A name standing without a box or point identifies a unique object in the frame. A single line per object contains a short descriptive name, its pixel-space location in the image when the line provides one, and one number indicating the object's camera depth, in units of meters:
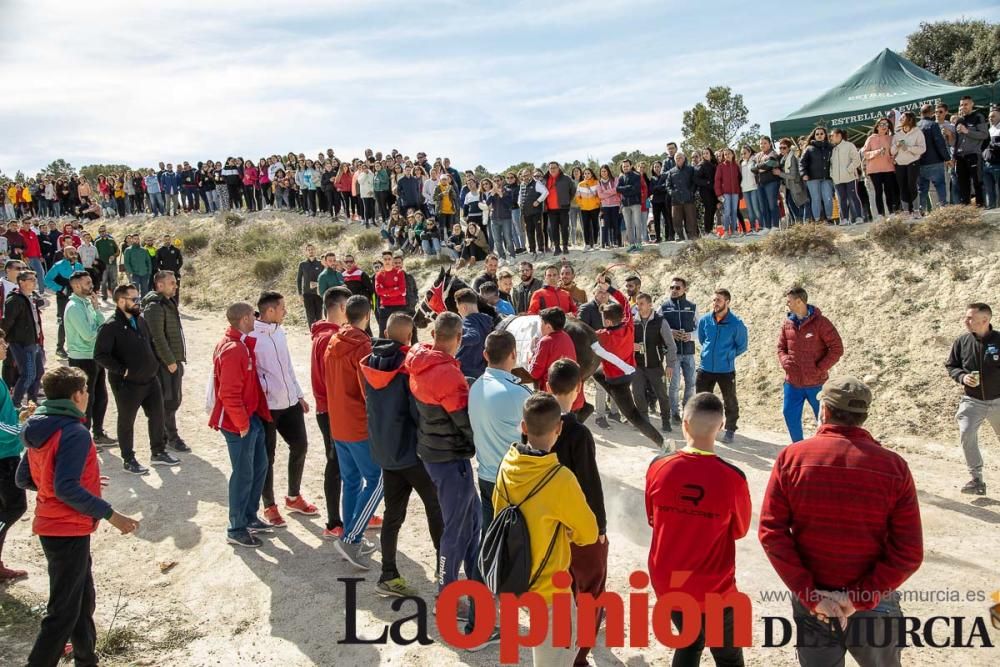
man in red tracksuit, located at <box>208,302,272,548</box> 5.88
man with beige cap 3.10
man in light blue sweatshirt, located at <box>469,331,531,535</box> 4.34
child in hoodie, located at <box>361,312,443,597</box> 4.98
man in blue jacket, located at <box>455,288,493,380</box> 6.37
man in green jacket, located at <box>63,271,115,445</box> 8.62
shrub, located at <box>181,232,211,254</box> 24.88
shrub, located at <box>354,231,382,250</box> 20.84
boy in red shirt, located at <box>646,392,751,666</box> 3.40
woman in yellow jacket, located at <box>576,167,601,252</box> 15.52
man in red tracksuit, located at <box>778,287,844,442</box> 7.69
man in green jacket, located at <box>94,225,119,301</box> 17.61
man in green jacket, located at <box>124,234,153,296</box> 16.59
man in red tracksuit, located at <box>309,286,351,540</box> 6.26
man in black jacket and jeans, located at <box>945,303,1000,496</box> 6.71
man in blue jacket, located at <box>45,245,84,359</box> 13.70
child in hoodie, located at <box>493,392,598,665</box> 3.52
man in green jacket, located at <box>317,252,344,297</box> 13.02
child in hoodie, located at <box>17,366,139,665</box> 4.18
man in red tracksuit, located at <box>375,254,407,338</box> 12.71
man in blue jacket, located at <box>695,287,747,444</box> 8.87
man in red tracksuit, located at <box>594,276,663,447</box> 7.96
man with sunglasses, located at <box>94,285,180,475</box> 7.71
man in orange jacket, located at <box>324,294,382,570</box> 5.59
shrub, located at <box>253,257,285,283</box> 21.50
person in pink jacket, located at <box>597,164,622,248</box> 15.28
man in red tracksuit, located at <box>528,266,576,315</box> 9.66
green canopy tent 16.28
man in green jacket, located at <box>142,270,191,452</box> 8.27
